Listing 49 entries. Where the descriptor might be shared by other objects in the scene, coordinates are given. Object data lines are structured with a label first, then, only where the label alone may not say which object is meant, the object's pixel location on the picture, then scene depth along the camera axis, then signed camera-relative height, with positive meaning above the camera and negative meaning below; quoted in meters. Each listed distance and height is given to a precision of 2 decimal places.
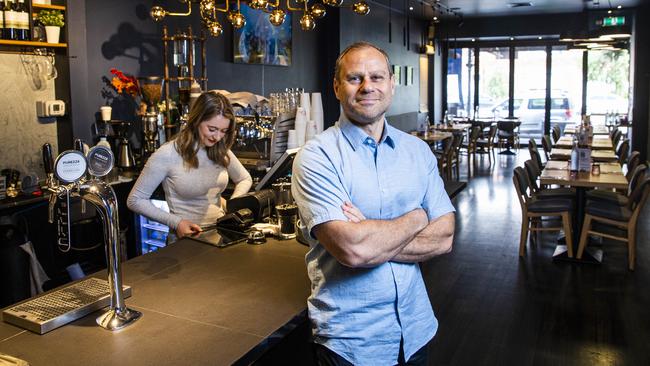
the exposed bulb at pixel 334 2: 4.80 +0.93
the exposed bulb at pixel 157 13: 5.42 +0.95
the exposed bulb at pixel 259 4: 4.66 +0.89
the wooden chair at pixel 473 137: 13.59 -0.40
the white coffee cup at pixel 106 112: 5.69 +0.10
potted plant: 5.17 +0.85
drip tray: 1.89 -0.59
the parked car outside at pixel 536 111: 16.92 +0.19
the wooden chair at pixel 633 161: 7.36 -0.53
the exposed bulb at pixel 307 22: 5.30 +0.85
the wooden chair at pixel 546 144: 10.64 -0.45
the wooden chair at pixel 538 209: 6.10 -0.90
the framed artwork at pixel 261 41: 8.21 +1.12
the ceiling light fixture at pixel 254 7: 4.79 +0.88
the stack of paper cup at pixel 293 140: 4.34 -0.13
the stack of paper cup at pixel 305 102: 4.78 +0.15
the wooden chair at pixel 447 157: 10.88 -0.66
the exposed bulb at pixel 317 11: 5.37 +0.95
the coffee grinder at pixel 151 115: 5.70 +0.07
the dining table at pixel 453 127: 13.49 -0.18
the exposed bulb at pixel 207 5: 4.76 +0.90
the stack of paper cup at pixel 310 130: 4.53 -0.07
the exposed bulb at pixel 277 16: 5.10 +0.86
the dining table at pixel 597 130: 11.78 -0.25
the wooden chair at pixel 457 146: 11.19 -0.50
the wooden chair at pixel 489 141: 14.03 -0.52
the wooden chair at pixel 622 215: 5.57 -0.92
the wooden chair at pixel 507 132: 15.45 -0.34
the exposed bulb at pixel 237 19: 4.95 +0.82
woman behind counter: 3.28 -0.26
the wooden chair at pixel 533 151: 8.39 -0.44
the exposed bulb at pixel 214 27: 5.13 +0.78
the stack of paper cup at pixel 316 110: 4.93 +0.08
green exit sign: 11.51 +1.80
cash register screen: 3.27 -0.27
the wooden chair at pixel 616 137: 10.77 -0.35
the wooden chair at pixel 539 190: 6.54 -0.79
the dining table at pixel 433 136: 11.18 -0.31
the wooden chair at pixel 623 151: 8.83 -0.49
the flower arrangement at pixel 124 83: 5.79 +0.37
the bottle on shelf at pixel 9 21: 4.81 +0.80
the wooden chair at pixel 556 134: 12.04 -0.31
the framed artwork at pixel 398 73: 13.65 +1.04
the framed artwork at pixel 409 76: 14.49 +1.03
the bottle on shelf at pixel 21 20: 4.90 +0.82
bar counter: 1.71 -0.62
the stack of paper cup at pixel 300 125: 4.37 -0.03
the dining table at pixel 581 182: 5.71 -0.59
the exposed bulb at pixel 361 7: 5.26 +0.95
